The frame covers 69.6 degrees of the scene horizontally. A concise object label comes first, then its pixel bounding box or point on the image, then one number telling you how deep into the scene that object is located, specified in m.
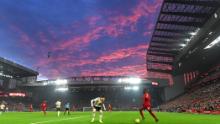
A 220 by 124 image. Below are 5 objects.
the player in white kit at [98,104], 11.19
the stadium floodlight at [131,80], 57.86
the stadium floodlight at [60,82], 59.69
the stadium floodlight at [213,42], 28.17
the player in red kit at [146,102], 9.83
